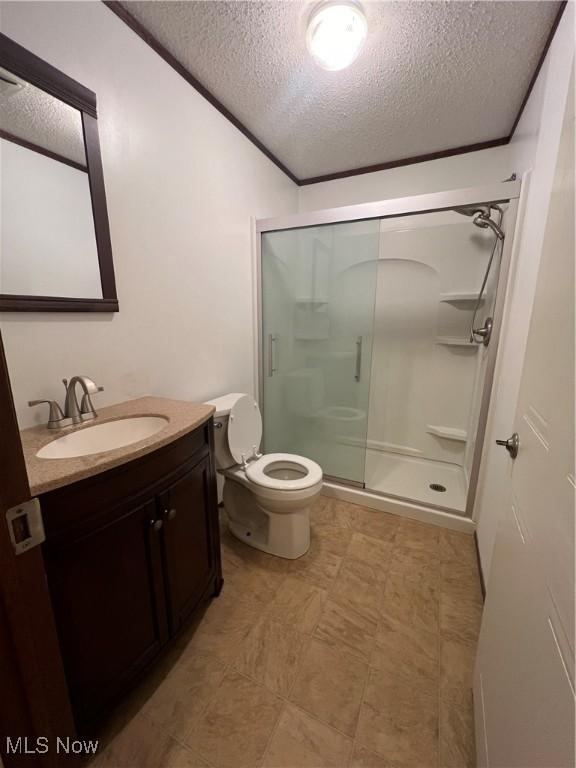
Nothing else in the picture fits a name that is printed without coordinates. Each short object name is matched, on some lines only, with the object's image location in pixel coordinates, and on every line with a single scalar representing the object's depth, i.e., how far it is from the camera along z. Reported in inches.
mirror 37.5
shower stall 82.1
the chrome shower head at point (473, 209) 62.7
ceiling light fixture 44.9
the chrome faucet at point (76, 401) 42.1
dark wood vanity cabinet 30.1
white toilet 62.6
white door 19.2
